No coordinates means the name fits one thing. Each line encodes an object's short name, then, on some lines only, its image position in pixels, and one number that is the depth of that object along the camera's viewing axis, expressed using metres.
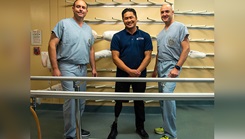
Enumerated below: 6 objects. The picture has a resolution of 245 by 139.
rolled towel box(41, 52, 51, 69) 2.78
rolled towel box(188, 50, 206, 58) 2.84
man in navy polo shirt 2.21
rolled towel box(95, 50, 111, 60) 2.74
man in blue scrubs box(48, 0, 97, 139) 2.06
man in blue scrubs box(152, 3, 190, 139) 2.03
